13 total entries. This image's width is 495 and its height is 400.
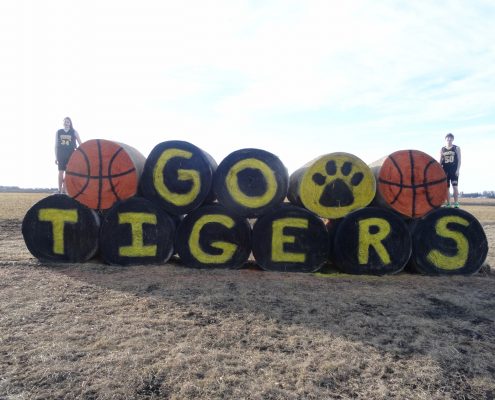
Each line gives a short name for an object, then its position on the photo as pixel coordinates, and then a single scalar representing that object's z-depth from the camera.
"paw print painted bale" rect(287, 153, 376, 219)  6.22
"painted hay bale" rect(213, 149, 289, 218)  6.23
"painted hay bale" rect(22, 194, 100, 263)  6.39
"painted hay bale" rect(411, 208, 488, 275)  6.36
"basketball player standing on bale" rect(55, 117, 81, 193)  8.31
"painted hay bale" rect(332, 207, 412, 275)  6.19
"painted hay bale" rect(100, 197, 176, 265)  6.30
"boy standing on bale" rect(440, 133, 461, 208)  8.46
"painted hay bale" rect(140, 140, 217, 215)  6.25
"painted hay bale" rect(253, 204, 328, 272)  6.23
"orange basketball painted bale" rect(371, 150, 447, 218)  6.33
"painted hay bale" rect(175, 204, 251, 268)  6.29
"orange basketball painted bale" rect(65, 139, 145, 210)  6.32
